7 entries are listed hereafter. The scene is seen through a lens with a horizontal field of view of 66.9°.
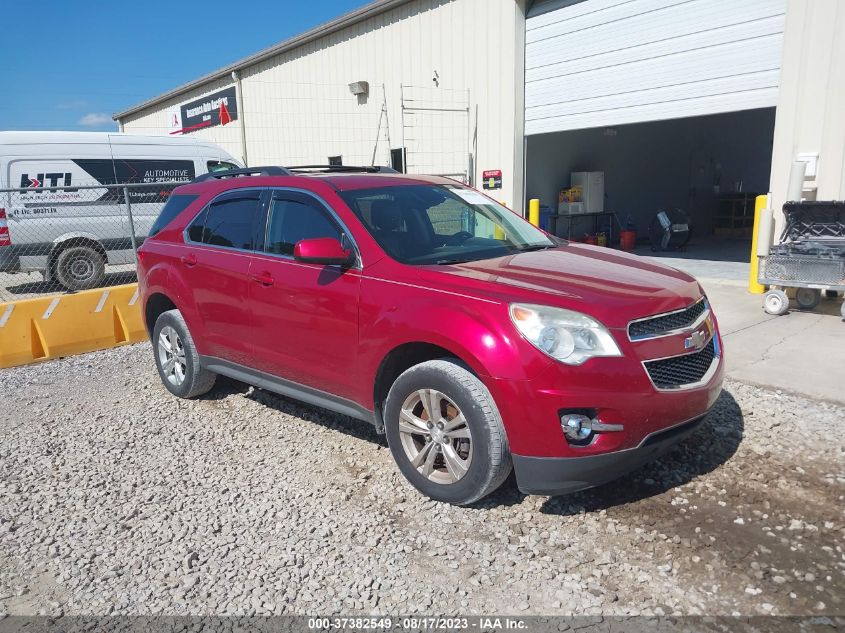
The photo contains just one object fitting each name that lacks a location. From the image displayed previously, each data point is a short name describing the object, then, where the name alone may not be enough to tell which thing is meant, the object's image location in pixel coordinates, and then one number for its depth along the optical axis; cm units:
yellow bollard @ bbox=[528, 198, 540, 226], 1189
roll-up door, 863
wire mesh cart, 696
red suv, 304
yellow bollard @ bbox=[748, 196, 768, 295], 843
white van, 1031
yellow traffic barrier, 665
